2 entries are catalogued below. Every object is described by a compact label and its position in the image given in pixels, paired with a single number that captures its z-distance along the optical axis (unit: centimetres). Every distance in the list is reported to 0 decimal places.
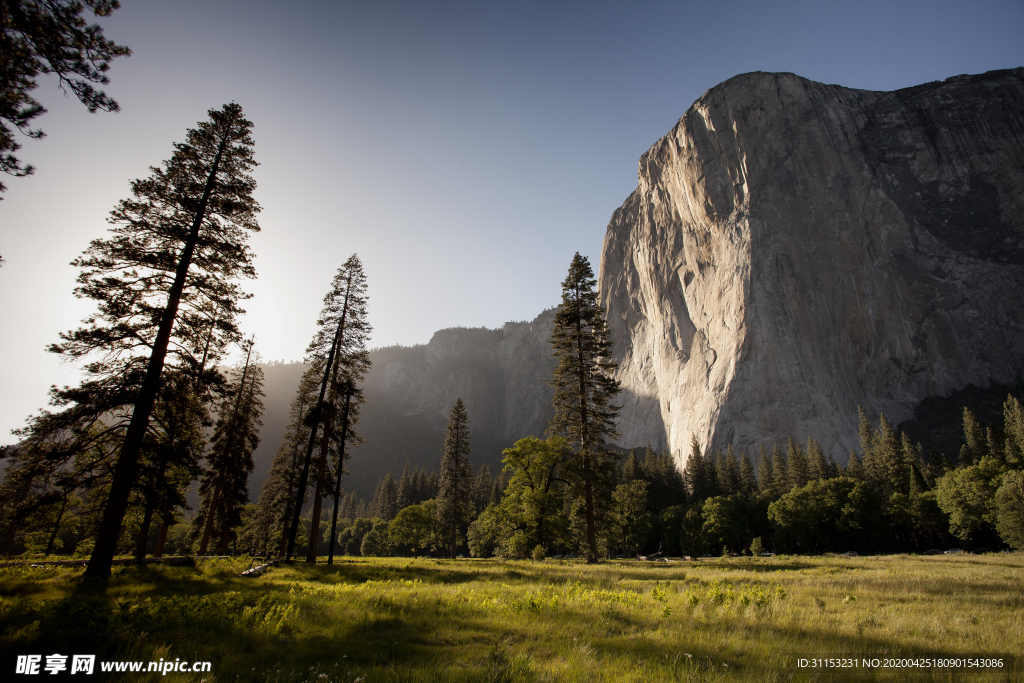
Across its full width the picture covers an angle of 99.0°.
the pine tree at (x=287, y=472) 3155
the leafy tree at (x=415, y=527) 6006
